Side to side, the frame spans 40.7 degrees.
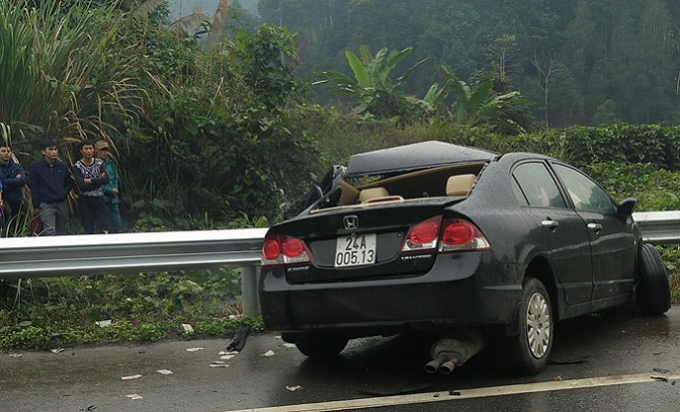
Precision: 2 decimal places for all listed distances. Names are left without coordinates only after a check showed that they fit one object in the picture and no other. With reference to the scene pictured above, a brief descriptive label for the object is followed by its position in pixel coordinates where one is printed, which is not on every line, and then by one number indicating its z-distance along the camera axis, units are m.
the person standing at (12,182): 10.15
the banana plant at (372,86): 23.02
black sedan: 5.18
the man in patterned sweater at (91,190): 10.68
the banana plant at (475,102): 23.41
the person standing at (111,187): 10.99
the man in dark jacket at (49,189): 10.34
